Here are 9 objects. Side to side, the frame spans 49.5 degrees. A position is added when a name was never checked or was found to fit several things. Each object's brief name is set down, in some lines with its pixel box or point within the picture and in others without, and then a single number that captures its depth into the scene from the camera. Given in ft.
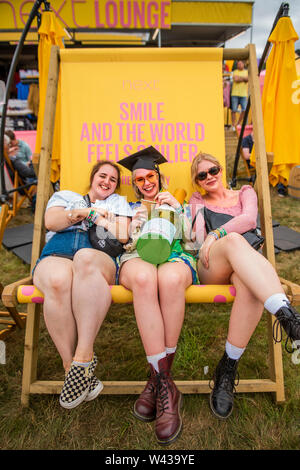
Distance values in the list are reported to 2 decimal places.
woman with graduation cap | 5.03
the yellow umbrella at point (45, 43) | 9.75
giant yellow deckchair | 7.93
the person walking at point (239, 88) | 28.96
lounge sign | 25.66
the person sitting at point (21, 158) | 15.57
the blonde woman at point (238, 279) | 4.72
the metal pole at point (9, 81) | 8.91
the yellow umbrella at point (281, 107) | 10.51
